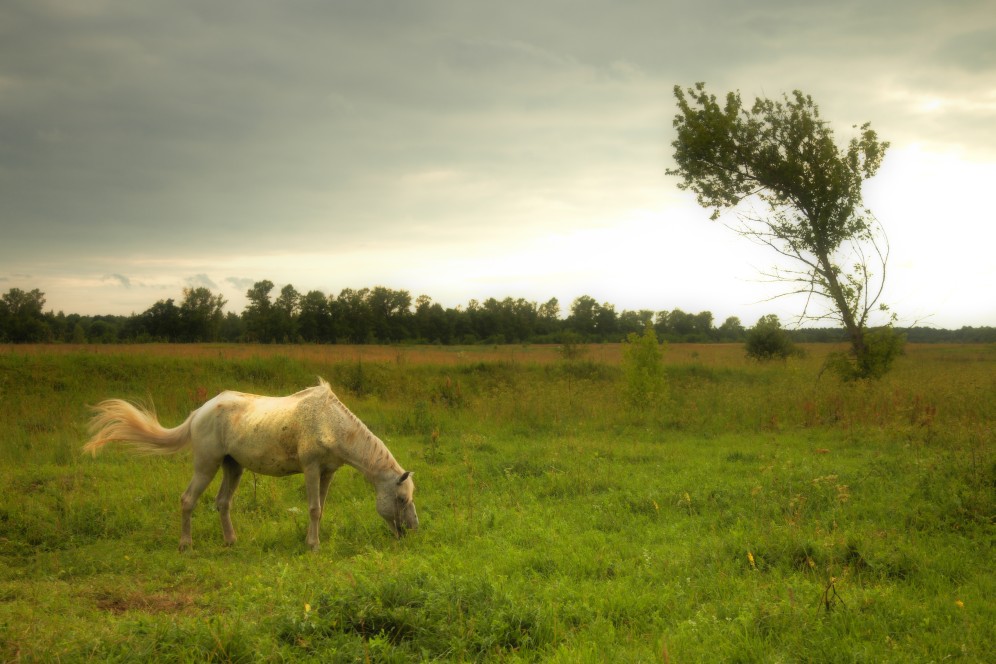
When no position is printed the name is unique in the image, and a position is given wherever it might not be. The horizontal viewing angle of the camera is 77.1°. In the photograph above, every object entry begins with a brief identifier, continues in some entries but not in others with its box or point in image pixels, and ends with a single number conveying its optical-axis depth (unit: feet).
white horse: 24.35
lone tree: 64.13
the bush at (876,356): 62.08
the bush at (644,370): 54.03
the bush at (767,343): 110.32
